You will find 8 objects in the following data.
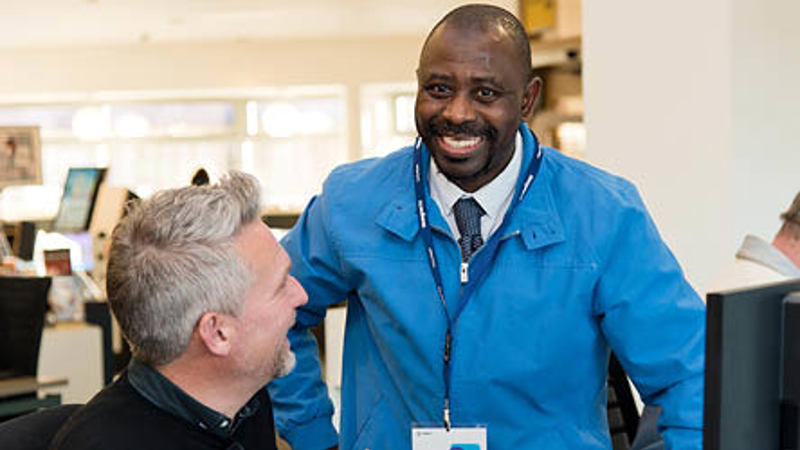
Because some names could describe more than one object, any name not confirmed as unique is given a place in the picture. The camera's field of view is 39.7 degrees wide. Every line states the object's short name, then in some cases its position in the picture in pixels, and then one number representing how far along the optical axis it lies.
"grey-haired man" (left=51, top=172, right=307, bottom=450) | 1.57
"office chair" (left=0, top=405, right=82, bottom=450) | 1.58
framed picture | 6.83
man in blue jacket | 1.69
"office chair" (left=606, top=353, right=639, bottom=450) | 2.59
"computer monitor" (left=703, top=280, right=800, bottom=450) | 1.03
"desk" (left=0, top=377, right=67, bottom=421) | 4.54
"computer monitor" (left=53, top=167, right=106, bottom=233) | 7.83
